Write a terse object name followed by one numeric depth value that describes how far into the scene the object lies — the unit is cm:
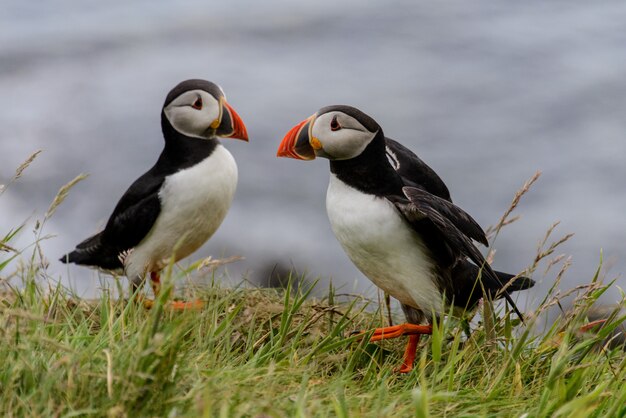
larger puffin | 895
